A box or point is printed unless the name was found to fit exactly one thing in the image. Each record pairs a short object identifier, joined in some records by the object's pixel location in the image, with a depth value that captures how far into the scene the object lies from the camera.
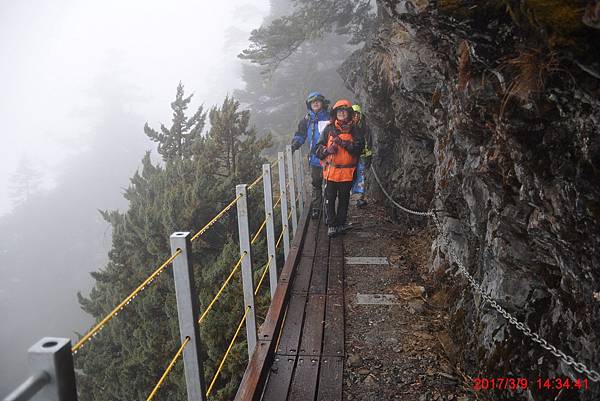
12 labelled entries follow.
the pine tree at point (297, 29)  14.63
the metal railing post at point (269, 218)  4.84
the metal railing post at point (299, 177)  8.64
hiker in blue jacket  7.92
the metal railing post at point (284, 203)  6.14
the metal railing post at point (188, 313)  2.36
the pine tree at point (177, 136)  16.11
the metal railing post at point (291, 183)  7.11
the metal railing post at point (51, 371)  1.21
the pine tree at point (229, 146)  11.84
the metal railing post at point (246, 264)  3.83
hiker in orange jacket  6.82
